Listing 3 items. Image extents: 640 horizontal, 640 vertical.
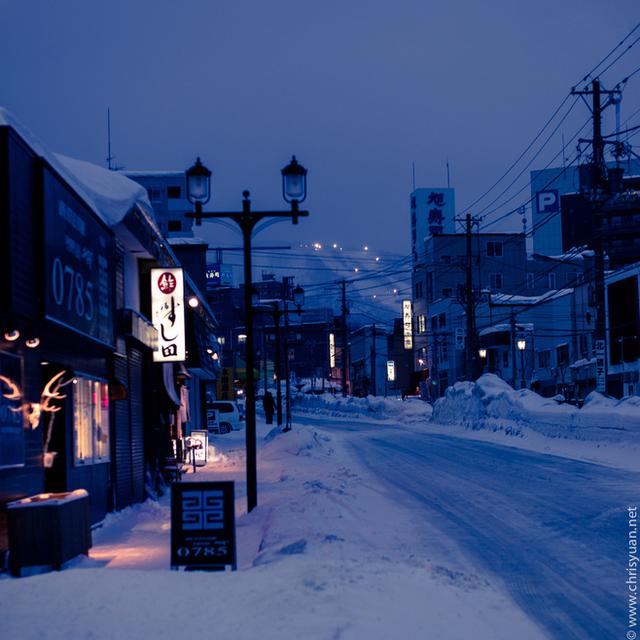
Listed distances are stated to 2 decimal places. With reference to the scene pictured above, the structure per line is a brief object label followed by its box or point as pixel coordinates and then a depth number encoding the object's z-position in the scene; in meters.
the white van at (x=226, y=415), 53.25
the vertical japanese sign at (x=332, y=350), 126.91
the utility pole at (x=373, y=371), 103.56
